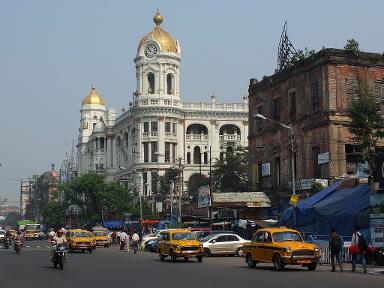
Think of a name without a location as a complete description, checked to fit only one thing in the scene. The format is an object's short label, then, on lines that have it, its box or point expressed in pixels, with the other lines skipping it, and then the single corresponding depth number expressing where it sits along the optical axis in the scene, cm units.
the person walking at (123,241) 4469
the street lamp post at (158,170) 8025
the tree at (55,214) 11038
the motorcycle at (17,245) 4100
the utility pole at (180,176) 7941
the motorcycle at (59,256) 2520
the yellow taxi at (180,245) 2950
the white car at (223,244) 3547
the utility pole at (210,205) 4856
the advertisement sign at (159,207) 7353
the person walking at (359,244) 2269
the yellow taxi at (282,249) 2283
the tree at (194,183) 8671
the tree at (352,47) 4320
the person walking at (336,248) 2322
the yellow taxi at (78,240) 4003
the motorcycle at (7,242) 5013
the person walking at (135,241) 4261
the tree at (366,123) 3052
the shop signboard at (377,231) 2630
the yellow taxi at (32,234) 8388
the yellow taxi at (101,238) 4934
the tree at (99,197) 8669
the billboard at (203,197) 5173
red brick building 4241
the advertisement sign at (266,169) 5036
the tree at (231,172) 8000
